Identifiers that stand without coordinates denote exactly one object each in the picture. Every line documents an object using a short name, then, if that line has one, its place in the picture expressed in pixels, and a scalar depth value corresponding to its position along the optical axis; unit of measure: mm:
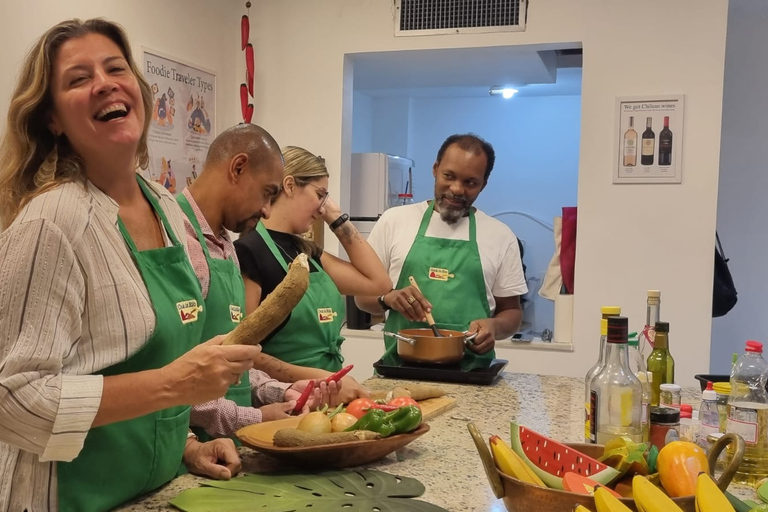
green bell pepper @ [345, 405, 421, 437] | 1354
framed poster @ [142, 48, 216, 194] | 3266
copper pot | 2166
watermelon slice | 1045
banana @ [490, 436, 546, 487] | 1033
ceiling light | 5187
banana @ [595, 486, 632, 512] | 846
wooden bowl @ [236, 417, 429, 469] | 1264
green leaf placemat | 1109
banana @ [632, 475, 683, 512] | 863
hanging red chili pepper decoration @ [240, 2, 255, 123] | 3732
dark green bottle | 1593
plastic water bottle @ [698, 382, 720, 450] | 1426
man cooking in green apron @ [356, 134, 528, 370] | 2727
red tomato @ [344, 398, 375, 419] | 1452
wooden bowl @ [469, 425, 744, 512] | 938
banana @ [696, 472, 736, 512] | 877
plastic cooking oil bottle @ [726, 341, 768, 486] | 1295
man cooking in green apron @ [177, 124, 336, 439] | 1490
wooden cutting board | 1720
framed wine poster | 3221
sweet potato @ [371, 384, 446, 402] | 1678
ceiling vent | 3412
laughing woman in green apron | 970
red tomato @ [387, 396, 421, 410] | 1479
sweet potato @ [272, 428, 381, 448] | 1262
